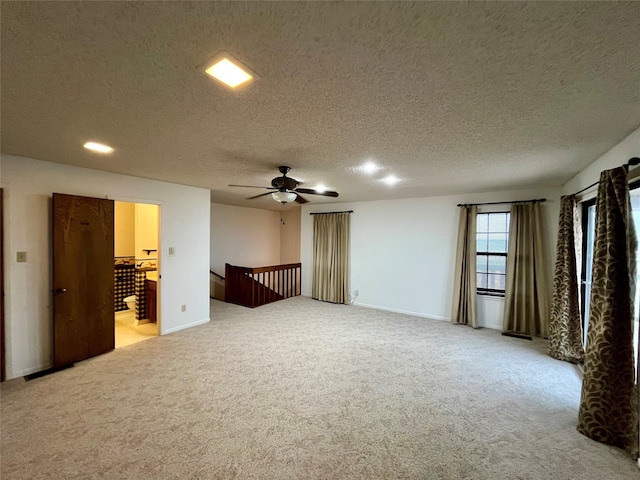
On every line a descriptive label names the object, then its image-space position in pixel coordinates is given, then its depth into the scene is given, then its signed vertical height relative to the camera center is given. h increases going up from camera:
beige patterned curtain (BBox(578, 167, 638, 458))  1.97 -0.77
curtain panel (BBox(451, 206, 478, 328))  4.64 -0.60
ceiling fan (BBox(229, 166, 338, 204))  3.01 +0.58
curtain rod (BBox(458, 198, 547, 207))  4.20 +0.64
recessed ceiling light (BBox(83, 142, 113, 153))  2.41 +0.85
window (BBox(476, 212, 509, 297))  4.62 -0.23
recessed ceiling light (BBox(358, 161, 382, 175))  3.00 +0.86
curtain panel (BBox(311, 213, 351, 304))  6.18 -0.46
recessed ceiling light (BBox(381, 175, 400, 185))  3.64 +0.86
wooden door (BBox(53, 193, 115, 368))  3.05 -0.52
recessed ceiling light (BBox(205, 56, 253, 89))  1.25 +0.84
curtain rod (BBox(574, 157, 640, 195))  1.92 +0.58
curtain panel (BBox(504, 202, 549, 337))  4.16 -0.60
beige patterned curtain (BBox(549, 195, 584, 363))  3.28 -0.71
